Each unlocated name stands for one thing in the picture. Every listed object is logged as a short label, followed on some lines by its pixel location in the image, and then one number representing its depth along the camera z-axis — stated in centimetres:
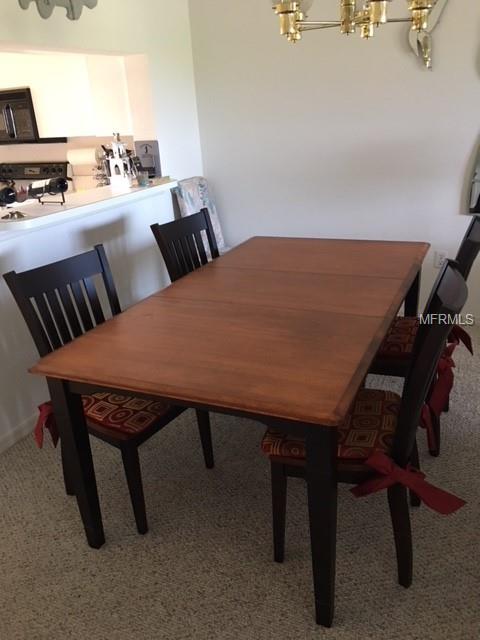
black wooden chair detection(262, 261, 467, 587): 134
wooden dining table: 132
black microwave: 361
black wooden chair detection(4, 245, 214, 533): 174
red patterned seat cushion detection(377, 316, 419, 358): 215
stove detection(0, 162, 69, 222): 376
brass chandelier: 163
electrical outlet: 337
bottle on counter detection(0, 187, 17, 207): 249
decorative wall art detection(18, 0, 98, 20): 235
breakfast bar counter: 239
